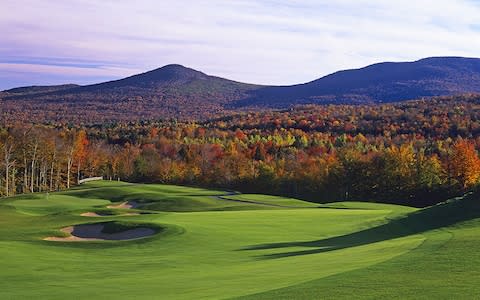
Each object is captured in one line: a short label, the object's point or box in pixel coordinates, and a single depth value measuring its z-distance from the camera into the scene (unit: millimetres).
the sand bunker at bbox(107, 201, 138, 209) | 54859
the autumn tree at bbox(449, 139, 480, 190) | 75500
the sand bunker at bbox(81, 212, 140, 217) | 43381
